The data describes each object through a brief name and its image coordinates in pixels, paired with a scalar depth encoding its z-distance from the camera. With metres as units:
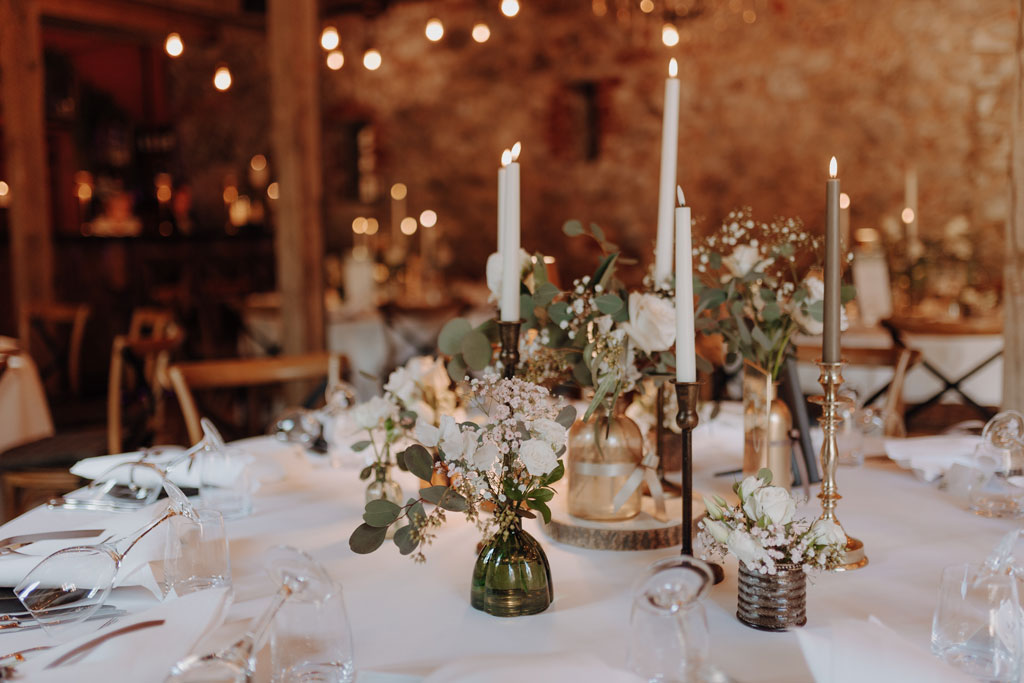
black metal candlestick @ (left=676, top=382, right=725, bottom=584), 1.02
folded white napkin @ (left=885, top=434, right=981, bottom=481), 1.58
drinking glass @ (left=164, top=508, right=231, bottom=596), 1.07
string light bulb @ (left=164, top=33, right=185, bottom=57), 3.90
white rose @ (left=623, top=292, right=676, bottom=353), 1.15
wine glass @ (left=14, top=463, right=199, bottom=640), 0.99
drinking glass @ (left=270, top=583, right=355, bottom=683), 0.85
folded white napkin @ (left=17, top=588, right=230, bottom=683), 0.80
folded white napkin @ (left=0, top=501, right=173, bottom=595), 1.07
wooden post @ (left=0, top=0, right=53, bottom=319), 5.09
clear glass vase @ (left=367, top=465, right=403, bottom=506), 1.29
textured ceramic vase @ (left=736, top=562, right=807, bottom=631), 0.95
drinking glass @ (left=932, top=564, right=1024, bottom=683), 0.87
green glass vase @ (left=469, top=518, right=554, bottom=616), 1.01
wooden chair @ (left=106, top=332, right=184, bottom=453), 2.97
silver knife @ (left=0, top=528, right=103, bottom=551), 1.19
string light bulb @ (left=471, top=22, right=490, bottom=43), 4.46
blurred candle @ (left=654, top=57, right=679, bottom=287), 1.28
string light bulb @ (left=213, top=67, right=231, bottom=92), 3.88
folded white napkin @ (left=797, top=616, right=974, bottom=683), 0.78
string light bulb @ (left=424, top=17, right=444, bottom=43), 3.94
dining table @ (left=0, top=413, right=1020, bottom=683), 0.91
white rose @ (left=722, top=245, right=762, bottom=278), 1.32
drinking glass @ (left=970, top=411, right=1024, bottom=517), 1.36
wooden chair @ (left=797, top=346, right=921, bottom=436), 2.15
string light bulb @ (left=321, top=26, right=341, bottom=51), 4.34
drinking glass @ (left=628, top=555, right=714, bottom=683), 0.79
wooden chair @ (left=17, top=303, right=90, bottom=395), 4.41
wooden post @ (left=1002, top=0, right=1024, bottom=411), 2.01
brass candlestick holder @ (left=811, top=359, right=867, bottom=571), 1.09
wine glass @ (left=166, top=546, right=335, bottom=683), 0.72
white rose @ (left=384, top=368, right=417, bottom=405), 1.39
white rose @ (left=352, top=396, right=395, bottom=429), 1.33
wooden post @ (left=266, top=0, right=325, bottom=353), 4.32
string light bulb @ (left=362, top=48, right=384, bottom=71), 4.31
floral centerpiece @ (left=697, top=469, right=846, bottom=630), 0.93
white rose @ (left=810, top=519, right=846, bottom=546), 0.94
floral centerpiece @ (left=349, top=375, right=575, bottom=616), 0.96
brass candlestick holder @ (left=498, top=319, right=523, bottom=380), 1.16
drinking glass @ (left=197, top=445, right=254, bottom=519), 1.43
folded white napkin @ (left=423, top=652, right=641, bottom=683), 0.78
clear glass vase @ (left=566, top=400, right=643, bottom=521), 1.21
